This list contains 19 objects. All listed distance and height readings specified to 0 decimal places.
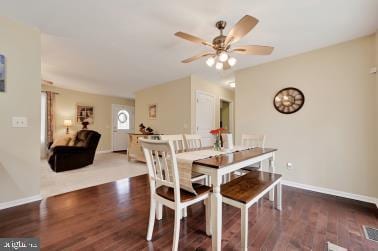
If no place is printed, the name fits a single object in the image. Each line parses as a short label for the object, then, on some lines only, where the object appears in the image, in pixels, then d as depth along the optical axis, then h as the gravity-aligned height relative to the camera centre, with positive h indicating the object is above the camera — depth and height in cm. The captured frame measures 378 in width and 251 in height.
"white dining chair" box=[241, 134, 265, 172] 252 -27
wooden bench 138 -64
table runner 147 -37
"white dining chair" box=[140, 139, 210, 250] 135 -55
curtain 544 +28
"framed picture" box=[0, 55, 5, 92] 210 +64
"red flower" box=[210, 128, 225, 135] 204 -8
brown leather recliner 379 -65
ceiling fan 159 +93
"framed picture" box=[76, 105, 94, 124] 628 +46
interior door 447 +28
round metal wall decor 296 +46
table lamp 572 +13
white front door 733 +3
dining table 133 -38
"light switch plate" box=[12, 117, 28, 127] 219 +5
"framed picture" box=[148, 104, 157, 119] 526 +46
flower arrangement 211 -21
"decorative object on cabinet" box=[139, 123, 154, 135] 512 -13
